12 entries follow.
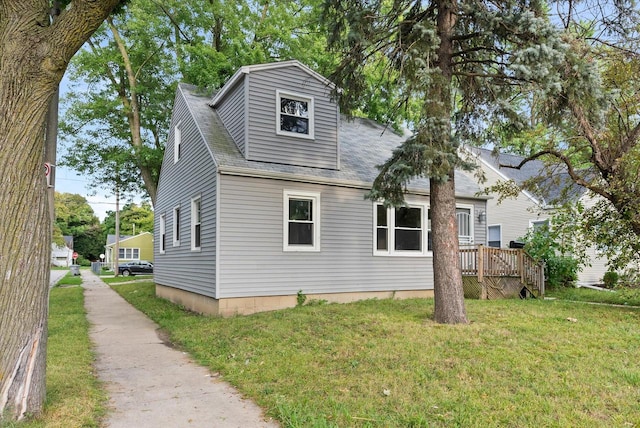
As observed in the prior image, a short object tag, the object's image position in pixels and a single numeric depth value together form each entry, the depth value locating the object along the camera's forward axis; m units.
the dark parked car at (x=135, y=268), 32.41
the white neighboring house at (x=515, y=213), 17.19
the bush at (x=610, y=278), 14.71
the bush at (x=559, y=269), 13.93
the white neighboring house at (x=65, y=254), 60.45
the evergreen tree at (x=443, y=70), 6.95
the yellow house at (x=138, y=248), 44.09
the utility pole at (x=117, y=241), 29.36
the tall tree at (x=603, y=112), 7.14
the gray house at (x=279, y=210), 9.50
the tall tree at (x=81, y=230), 61.28
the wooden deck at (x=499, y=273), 11.39
